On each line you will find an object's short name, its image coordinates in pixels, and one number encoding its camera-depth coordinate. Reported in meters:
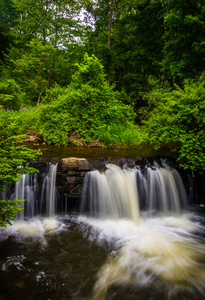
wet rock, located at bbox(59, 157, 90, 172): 5.08
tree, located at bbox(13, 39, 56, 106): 12.01
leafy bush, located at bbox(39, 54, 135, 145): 8.20
